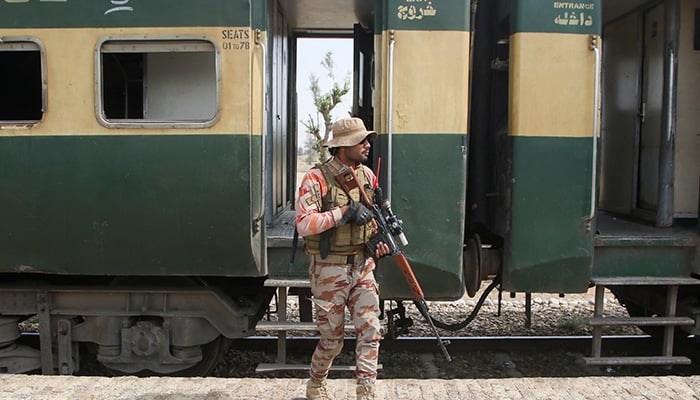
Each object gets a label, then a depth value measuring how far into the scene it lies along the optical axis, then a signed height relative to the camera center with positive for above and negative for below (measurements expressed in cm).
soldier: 329 -56
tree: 1263 +115
